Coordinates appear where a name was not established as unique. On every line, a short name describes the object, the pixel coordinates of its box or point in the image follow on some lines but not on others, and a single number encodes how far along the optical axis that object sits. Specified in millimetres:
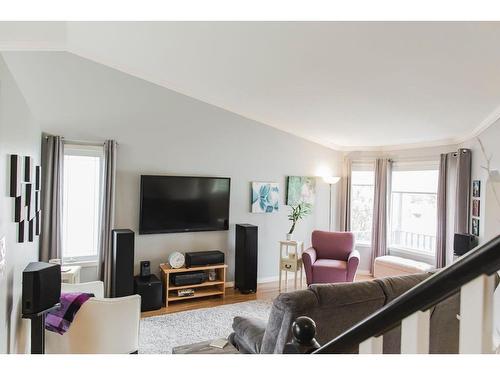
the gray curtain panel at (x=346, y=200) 6311
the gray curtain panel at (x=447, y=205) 5004
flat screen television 4605
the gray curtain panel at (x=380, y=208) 5934
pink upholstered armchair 4879
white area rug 3461
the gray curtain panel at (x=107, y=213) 4379
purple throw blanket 2463
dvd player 4598
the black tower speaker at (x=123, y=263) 4188
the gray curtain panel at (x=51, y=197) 4066
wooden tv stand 4551
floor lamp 6039
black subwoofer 4316
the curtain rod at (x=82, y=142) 4214
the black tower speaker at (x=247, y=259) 5012
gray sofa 1830
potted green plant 5523
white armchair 2451
